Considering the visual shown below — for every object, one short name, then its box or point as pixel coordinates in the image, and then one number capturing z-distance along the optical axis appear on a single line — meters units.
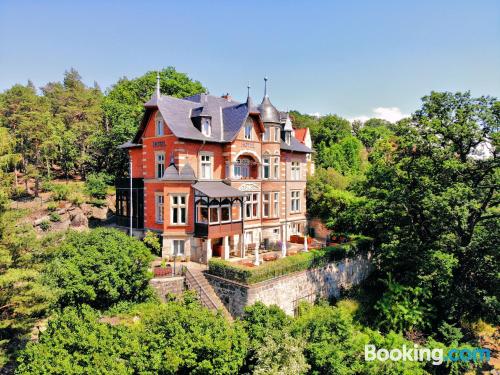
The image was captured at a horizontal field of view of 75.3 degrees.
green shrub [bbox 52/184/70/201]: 35.41
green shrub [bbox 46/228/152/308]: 17.00
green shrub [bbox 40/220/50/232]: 31.80
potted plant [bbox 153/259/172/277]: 21.20
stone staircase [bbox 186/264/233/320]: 19.97
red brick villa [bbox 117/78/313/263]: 24.56
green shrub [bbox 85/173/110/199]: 37.16
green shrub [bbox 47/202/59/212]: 33.75
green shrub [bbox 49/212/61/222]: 33.00
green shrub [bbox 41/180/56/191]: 38.75
